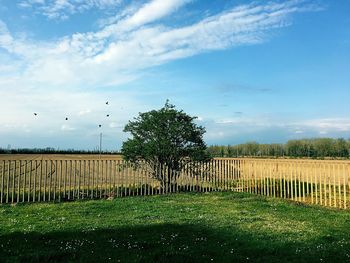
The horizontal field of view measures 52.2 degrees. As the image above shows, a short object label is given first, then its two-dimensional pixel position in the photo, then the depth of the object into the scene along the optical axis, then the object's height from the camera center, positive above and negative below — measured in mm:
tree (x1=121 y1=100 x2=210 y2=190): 17438 +525
